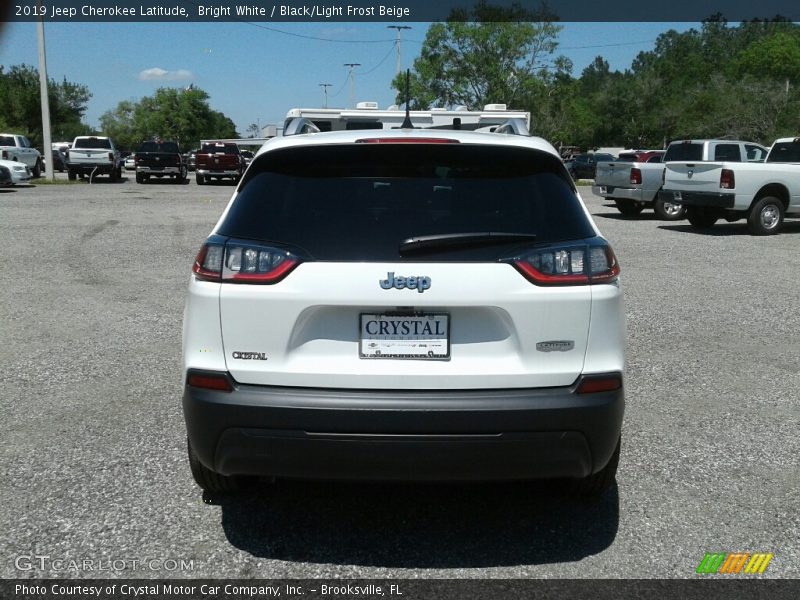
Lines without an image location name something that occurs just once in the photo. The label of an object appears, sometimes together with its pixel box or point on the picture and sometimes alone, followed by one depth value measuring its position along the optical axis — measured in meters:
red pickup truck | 35.53
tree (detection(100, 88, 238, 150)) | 112.50
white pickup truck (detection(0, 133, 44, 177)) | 33.91
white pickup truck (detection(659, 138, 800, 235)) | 16.42
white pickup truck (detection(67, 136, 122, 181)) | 35.75
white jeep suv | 3.10
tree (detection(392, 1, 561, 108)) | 67.50
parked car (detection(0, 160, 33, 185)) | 27.80
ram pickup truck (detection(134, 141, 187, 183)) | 35.81
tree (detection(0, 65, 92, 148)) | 67.56
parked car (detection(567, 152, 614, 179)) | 52.76
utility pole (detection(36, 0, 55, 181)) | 31.19
